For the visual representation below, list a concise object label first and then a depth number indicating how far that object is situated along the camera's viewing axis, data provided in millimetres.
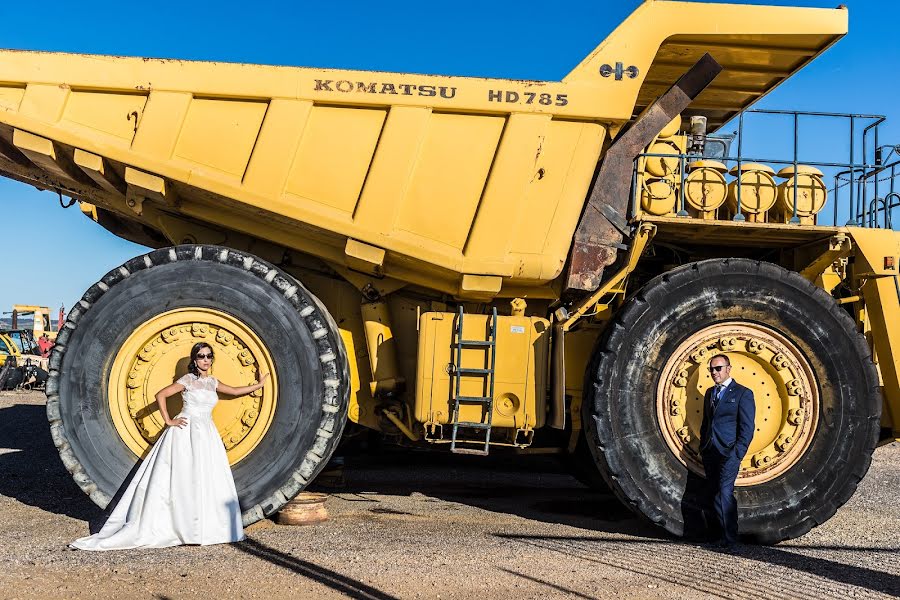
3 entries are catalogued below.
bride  5156
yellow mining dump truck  5641
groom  5434
